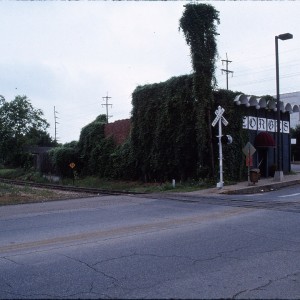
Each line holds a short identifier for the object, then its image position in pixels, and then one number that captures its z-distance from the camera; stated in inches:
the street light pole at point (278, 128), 896.9
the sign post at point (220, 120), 801.0
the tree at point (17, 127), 2369.6
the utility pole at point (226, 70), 2253.9
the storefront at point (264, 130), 1037.2
